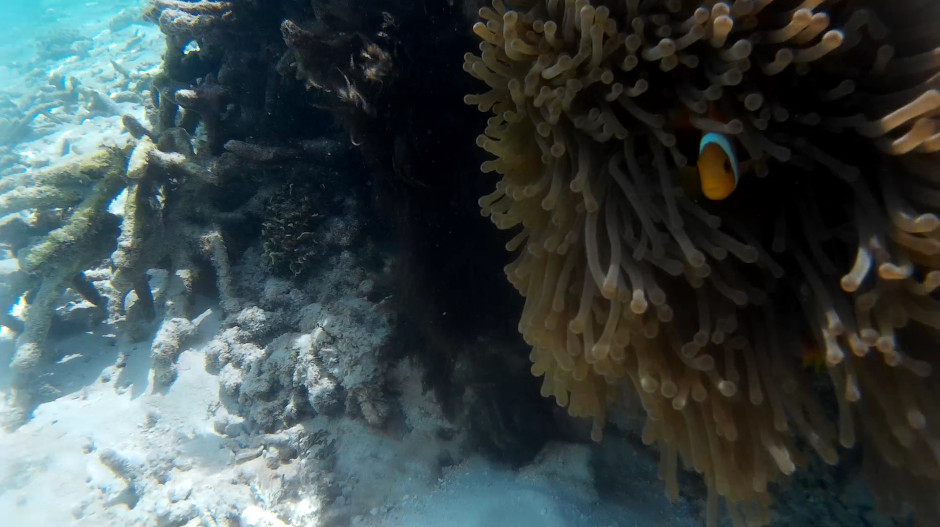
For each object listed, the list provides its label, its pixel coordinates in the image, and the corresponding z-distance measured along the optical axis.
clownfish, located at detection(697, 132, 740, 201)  0.25
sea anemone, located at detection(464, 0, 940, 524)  0.25
